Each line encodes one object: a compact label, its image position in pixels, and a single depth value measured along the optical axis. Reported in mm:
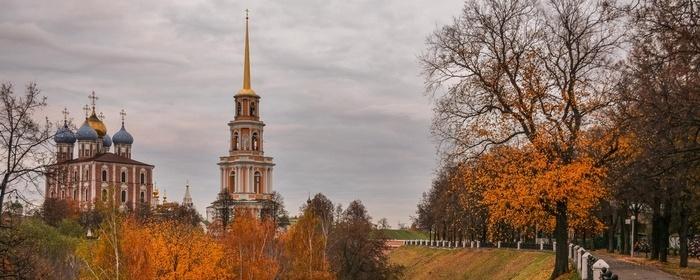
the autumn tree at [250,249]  54406
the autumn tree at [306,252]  57125
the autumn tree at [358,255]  64875
